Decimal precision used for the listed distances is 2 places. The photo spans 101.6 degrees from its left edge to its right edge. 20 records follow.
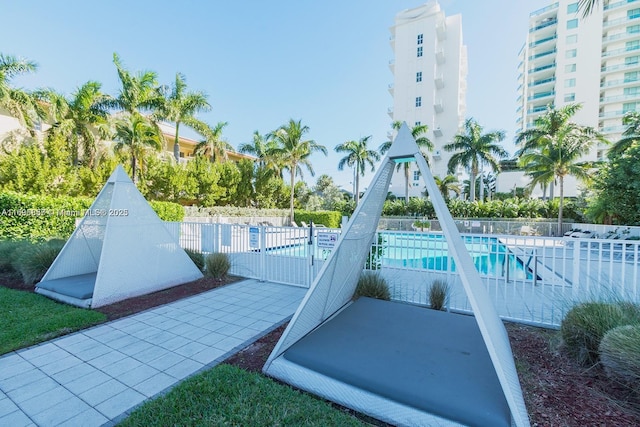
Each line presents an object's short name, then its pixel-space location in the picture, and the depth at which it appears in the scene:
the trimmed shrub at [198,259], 7.02
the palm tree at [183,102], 19.55
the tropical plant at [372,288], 4.85
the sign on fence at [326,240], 5.35
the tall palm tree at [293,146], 22.72
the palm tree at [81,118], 14.31
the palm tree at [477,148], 23.69
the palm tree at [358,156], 25.58
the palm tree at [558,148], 17.56
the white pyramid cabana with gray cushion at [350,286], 2.17
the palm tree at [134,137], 15.23
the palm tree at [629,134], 14.74
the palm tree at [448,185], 28.10
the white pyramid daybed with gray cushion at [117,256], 4.93
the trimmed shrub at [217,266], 6.65
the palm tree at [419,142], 23.84
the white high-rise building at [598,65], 36.53
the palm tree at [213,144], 24.91
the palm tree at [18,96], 11.92
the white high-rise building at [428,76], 38.88
